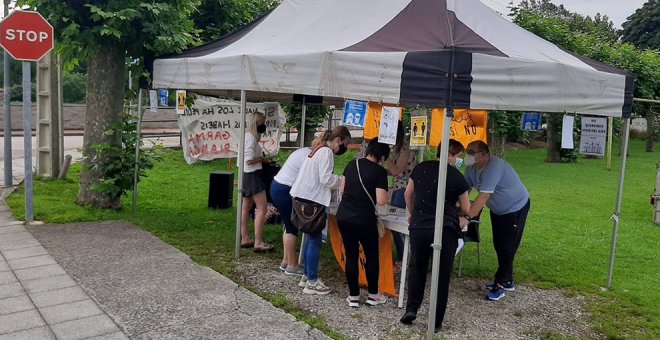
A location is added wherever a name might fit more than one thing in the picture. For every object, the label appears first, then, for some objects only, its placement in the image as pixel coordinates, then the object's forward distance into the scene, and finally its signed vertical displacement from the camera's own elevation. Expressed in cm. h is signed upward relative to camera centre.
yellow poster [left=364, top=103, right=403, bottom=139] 652 -9
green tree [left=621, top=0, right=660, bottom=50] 4034 +680
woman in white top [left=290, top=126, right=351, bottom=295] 532 -66
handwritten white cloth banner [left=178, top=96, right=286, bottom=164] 1237 -52
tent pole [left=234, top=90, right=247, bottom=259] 646 -87
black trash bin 978 -144
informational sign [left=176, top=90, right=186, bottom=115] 845 +4
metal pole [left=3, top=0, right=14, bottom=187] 1066 -63
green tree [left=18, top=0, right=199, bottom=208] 751 +78
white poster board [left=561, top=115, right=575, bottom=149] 523 -9
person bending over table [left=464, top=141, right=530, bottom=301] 525 -76
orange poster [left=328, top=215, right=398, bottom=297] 545 -143
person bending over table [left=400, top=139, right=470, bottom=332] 455 -85
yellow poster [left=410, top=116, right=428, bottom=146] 448 -12
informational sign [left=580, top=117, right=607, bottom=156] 594 -14
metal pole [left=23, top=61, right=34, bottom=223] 762 -58
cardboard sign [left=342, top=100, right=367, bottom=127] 570 -1
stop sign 736 +76
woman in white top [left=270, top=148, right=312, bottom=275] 598 -90
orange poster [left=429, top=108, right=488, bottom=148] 648 -11
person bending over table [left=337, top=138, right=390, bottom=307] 488 -78
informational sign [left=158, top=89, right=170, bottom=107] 878 +10
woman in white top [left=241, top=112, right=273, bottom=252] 686 -85
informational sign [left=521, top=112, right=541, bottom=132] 636 -3
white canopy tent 423 +40
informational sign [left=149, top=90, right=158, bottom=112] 847 +4
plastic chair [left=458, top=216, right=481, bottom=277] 613 -121
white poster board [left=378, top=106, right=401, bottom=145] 460 -9
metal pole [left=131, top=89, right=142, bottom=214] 854 -73
